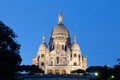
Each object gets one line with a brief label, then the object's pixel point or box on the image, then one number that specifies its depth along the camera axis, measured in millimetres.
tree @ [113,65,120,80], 110462
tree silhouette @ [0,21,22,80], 68175
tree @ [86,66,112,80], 148250
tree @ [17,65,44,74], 192750
